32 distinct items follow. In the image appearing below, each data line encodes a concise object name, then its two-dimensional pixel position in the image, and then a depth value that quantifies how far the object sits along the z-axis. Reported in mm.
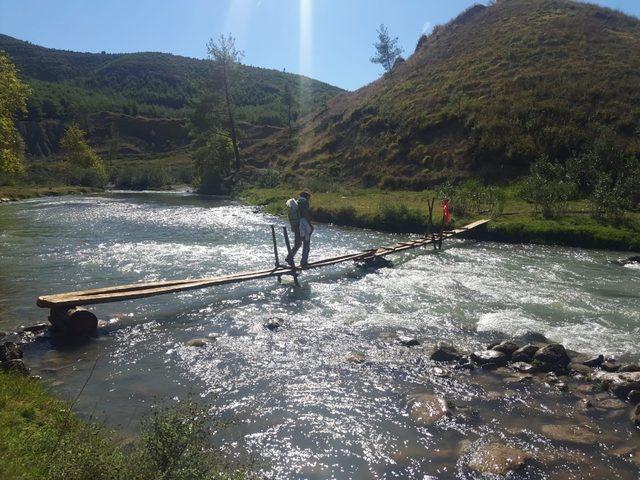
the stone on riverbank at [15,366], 10380
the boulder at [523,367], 11173
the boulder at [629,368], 10734
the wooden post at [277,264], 20333
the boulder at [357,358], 11906
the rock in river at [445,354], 11891
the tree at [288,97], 109000
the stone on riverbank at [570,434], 8453
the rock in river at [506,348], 11953
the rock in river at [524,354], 11633
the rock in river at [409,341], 12891
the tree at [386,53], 93688
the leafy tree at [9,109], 22453
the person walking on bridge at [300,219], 20000
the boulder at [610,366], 11016
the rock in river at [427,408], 9175
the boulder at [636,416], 8938
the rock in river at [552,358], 11219
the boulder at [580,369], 10992
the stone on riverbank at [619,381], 9969
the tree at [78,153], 93875
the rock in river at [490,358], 11555
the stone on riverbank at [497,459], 7637
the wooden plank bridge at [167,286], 13688
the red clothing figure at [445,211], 28222
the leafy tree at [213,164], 67375
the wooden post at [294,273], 19922
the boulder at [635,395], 9758
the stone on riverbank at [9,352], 11070
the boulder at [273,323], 14418
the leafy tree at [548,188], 30531
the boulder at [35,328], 13648
